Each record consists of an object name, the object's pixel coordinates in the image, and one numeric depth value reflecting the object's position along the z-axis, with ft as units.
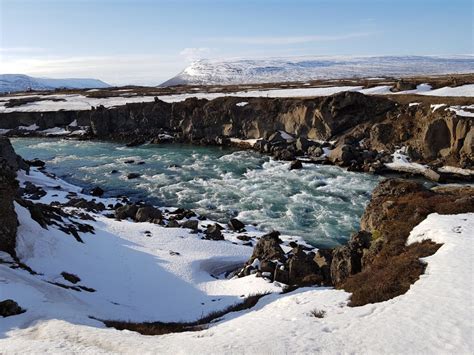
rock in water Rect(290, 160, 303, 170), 128.74
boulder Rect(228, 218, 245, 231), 82.95
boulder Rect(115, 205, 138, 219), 89.20
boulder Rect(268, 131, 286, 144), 158.92
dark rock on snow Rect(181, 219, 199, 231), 80.84
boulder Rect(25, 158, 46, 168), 145.18
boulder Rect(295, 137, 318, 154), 147.80
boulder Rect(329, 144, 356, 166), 129.90
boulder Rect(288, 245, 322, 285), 53.11
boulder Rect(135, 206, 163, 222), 87.61
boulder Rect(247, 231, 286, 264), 60.80
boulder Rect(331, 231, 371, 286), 49.39
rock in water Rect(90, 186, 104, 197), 112.88
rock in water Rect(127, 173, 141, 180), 128.34
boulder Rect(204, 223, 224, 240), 75.56
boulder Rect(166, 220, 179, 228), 82.12
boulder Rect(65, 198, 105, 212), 94.73
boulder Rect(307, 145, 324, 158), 141.56
